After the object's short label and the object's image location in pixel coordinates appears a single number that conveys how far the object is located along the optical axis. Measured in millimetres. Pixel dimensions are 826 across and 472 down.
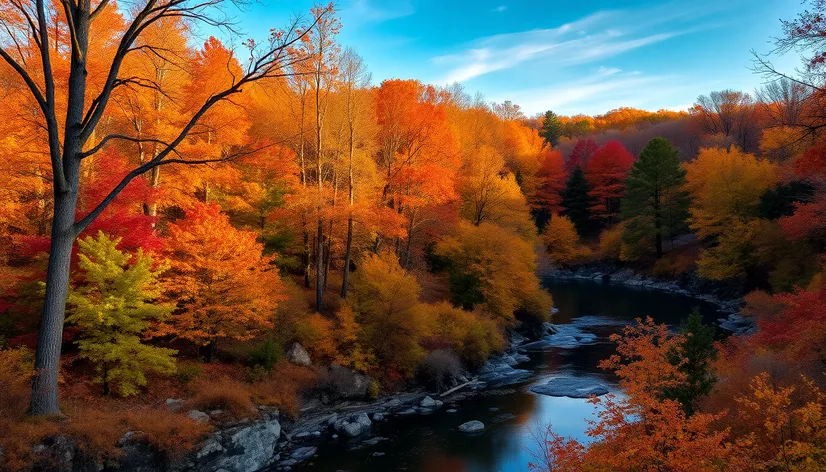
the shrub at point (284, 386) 15812
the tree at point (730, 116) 59656
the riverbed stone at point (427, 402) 18859
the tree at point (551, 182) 63000
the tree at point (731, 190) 38000
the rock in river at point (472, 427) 16406
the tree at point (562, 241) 56125
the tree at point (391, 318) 20250
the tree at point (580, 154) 71188
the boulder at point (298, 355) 18391
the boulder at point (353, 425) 16078
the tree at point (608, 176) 61969
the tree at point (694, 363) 12164
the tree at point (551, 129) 88562
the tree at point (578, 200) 63750
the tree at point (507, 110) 81944
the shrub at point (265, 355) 17156
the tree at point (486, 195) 35031
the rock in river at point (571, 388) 19639
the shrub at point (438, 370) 20719
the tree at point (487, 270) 27047
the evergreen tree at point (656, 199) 47625
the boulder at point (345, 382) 18250
